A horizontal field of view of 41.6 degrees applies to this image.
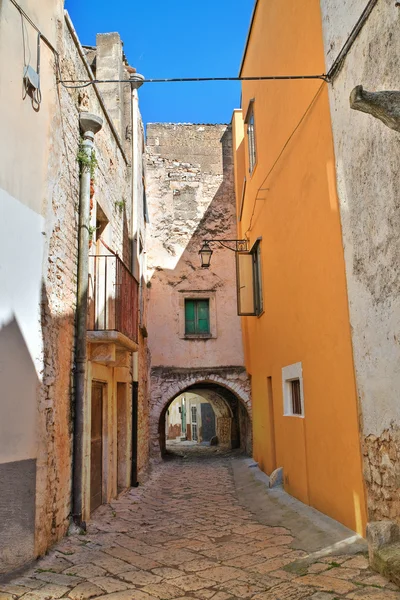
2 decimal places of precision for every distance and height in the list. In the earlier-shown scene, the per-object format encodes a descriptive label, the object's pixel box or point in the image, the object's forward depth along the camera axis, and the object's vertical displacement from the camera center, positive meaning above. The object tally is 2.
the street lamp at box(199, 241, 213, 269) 12.38 +3.41
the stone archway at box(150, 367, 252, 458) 13.99 +0.41
